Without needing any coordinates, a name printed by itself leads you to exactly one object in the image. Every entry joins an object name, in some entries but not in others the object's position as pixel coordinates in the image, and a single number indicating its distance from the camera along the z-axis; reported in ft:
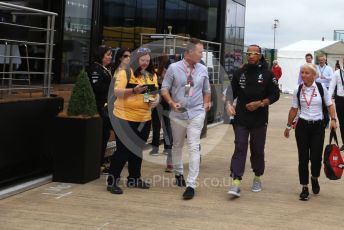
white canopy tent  111.34
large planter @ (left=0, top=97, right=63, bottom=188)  21.45
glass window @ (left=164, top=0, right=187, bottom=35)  69.77
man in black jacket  22.77
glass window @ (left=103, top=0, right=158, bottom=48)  55.52
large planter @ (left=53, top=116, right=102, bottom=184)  23.30
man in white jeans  22.44
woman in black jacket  25.20
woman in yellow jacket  22.49
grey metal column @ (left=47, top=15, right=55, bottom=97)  23.84
